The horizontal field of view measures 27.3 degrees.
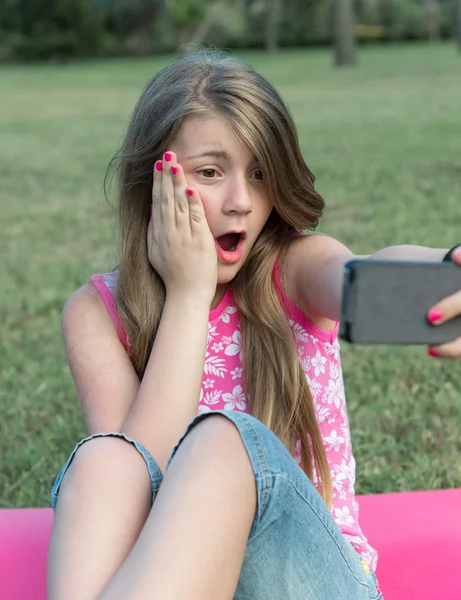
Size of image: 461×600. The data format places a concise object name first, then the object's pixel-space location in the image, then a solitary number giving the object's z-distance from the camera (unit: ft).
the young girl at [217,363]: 5.15
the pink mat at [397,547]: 6.68
